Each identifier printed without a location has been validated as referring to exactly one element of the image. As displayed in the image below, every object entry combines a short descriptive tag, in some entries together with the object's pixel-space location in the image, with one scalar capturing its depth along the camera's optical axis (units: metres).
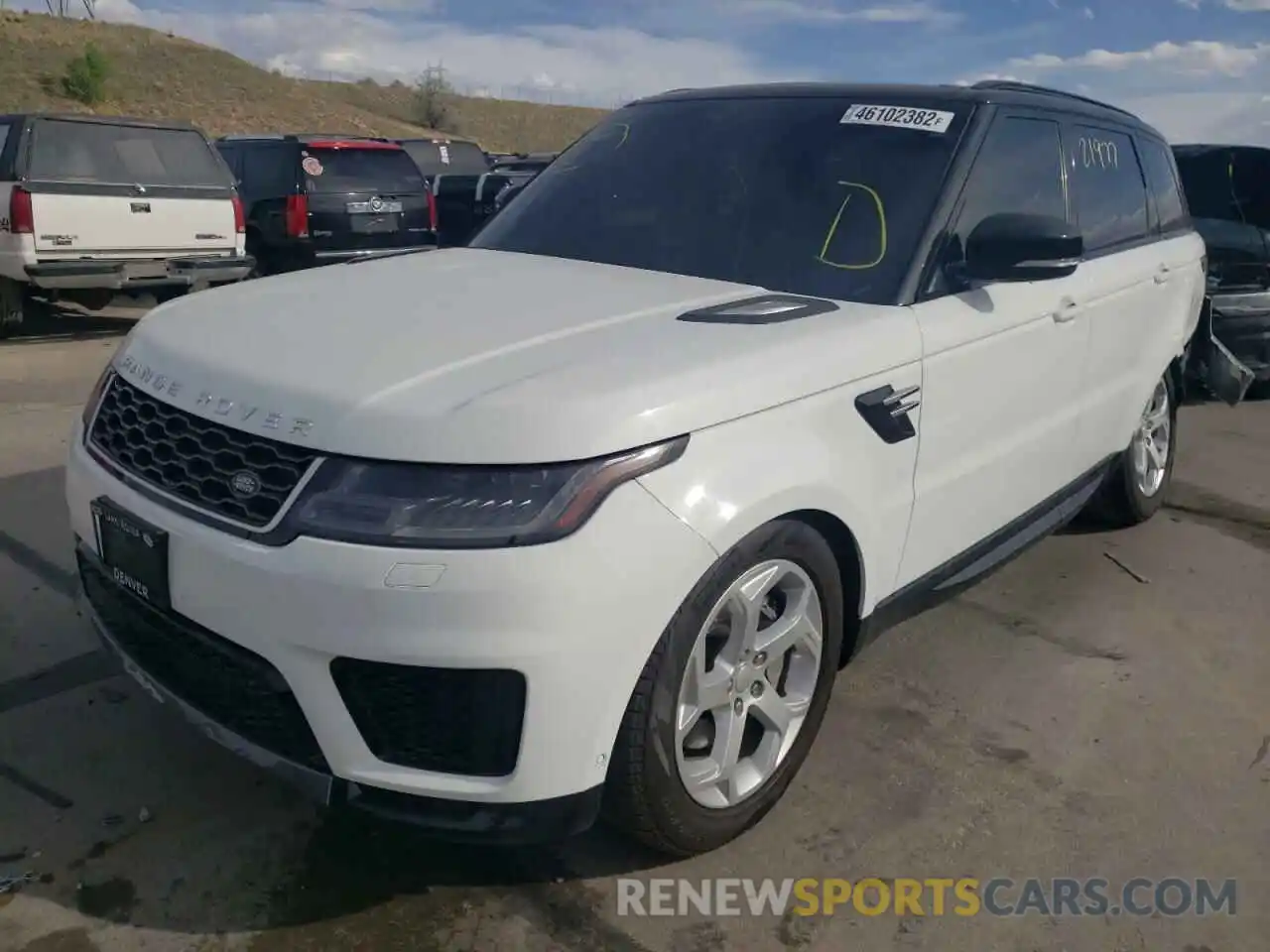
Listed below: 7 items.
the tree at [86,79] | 41.81
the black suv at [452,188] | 14.66
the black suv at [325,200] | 11.53
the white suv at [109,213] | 8.73
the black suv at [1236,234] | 7.65
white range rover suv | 2.17
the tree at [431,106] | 66.00
